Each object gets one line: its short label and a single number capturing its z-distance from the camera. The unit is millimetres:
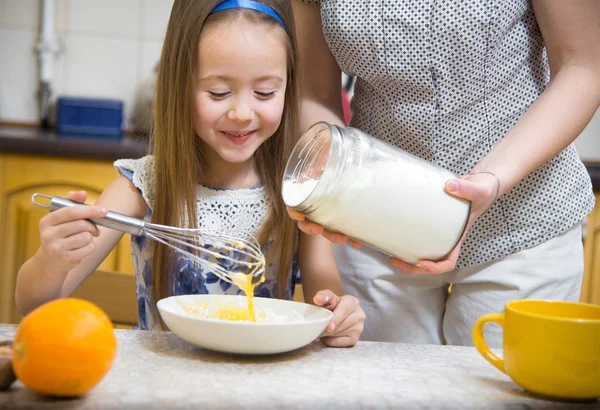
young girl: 958
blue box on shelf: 2129
